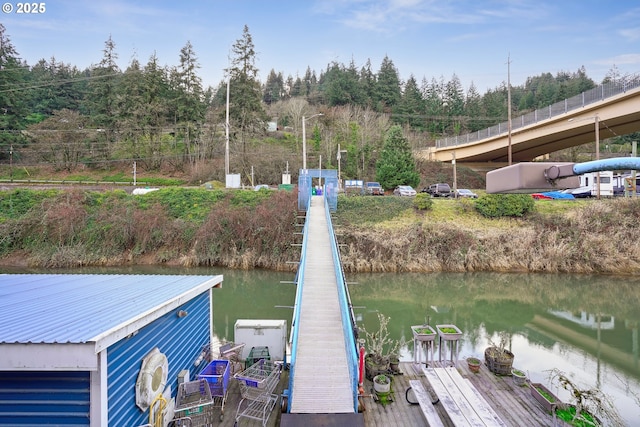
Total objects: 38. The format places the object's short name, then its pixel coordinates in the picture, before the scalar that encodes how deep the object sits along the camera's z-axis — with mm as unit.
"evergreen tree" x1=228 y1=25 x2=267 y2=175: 41062
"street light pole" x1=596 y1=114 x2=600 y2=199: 21789
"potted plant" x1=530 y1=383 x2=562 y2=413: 6277
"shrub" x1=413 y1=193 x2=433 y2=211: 23219
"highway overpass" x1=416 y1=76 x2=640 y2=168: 23672
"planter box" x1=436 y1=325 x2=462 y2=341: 7938
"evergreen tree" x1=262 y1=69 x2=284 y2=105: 83188
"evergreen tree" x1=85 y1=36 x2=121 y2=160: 40969
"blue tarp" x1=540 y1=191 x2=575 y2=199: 27319
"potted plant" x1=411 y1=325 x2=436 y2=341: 7973
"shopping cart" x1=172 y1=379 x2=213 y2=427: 5562
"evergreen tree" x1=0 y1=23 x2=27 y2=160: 37875
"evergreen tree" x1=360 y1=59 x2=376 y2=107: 58597
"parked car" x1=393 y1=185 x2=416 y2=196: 28845
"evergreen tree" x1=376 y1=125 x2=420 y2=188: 33531
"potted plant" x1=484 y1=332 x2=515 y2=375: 7801
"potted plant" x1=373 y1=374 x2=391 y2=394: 6660
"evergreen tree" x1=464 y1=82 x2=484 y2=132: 56938
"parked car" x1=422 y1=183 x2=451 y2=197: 30609
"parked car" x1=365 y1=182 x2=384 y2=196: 29609
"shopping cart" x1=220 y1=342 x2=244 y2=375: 7586
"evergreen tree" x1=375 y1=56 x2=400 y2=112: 59656
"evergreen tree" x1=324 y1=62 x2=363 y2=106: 58844
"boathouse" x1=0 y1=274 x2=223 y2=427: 3951
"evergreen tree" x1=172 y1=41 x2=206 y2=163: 41850
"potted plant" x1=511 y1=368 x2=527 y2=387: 7402
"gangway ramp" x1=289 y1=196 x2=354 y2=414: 6070
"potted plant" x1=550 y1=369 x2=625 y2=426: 5711
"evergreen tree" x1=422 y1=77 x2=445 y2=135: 57188
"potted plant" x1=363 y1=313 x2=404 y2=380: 7391
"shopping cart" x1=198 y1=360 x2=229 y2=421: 6328
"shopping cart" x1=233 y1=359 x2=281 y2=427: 5957
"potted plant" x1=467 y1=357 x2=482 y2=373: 7945
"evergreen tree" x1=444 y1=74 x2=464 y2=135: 57281
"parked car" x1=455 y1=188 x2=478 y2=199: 29250
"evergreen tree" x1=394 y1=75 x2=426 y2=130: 55281
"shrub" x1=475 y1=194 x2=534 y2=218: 22516
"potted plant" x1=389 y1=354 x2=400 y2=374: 7805
